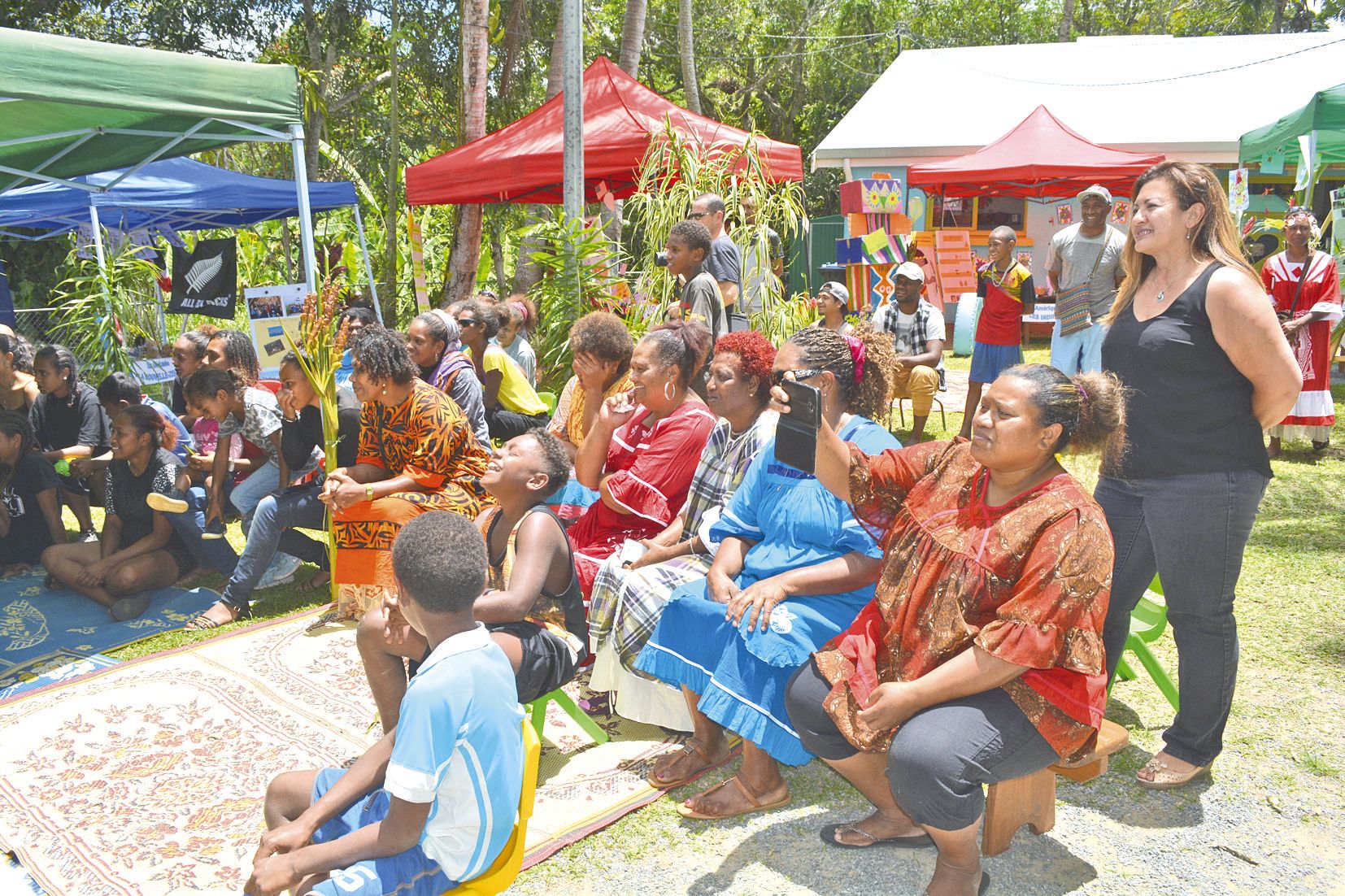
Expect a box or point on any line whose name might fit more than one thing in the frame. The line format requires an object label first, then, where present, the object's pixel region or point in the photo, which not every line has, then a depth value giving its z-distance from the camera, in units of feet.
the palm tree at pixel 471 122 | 37.01
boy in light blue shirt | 6.47
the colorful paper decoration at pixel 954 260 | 47.88
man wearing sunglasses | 19.83
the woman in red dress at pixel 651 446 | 12.92
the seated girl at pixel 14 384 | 20.11
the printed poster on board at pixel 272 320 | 18.26
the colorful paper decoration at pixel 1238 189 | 24.99
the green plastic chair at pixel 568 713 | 10.68
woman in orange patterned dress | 14.61
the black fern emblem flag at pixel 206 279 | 31.60
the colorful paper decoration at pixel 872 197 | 27.61
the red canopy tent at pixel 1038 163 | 39.22
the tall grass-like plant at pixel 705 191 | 23.13
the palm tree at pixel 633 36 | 37.93
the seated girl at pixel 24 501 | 18.54
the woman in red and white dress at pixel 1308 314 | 24.63
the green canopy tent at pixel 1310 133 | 23.16
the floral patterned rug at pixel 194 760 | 9.91
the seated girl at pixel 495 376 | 20.03
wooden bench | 9.14
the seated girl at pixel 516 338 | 22.40
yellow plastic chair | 6.79
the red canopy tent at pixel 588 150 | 27.53
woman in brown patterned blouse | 7.63
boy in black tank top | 9.71
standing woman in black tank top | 9.23
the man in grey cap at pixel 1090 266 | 20.59
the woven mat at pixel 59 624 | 14.92
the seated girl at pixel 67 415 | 19.43
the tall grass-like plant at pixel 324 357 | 16.35
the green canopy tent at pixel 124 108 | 15.12
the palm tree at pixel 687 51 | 61.87
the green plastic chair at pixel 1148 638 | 11.56
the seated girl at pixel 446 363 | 16.93
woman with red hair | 11.28
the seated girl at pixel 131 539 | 17.04
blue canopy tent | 34.06
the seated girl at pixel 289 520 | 16.38
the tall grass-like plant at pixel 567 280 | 21.75
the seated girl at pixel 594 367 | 14.60
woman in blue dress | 9.46
